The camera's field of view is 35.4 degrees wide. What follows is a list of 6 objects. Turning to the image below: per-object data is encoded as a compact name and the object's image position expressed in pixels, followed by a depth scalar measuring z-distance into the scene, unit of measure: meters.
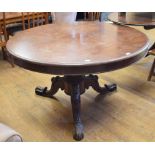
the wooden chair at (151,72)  2.76
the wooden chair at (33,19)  3.21
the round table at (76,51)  1.44
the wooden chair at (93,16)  3.34
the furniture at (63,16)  3.44
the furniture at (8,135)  1.04
